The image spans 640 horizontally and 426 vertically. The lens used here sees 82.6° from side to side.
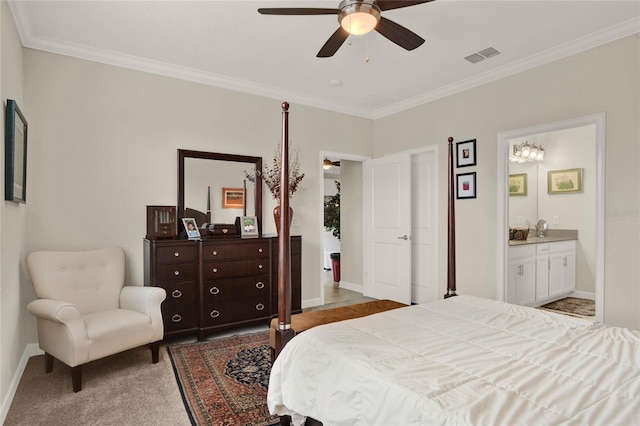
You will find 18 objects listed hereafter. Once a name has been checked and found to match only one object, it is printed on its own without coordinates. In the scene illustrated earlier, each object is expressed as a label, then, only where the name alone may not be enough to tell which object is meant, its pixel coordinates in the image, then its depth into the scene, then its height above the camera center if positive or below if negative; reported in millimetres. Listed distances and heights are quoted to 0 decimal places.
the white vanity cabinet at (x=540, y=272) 4323 -790
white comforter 1081 -583
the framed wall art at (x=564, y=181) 5410 +464
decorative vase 4141 -31
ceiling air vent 3467 +1534
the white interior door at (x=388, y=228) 4871 -236
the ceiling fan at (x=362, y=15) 2221 +1224
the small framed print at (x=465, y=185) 4227 +308
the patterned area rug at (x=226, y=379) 2195 -1230
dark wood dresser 3393 -692
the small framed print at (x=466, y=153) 4223 +686
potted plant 6999 -94
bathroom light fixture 5609 +908
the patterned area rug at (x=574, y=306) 4559 -1261
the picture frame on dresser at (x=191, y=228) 3725 -175
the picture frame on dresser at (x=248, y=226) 4074 -169
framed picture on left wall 2422 +407
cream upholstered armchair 2494 -762
